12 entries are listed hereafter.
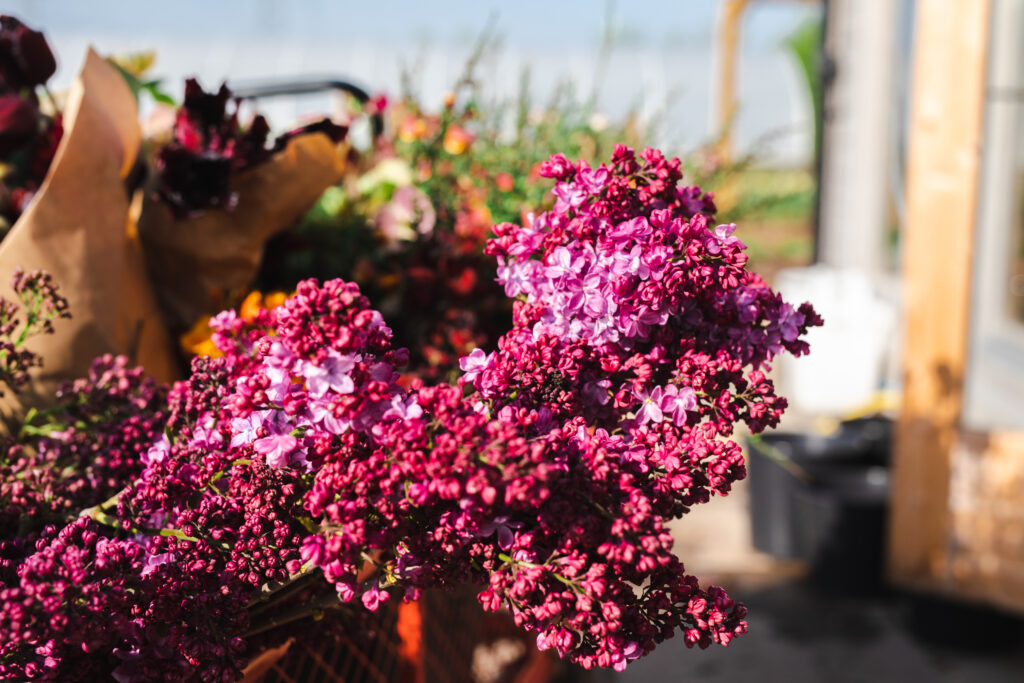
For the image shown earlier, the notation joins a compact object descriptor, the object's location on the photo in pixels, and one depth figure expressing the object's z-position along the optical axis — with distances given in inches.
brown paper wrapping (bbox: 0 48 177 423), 33.3
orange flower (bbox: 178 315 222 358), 41.1
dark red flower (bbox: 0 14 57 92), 36.2
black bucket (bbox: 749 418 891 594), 106.8
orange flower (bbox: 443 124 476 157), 56.9
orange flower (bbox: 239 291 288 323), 39.4
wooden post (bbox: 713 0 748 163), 296.5
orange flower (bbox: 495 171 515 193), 50.9
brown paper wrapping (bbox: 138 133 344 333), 41.3
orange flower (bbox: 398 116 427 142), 59.1
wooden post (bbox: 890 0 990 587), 84.7
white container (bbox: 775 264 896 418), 127.8
